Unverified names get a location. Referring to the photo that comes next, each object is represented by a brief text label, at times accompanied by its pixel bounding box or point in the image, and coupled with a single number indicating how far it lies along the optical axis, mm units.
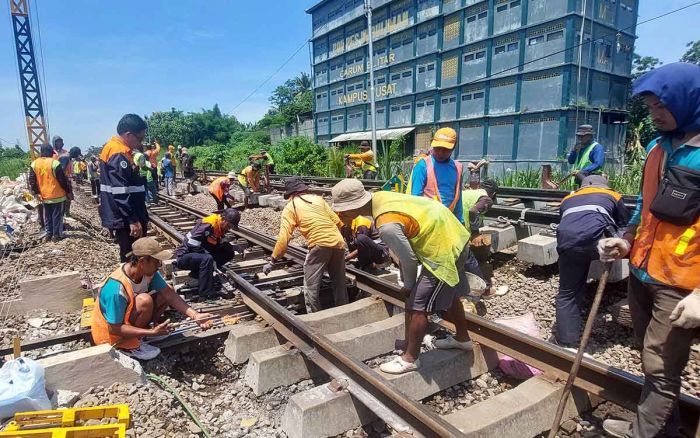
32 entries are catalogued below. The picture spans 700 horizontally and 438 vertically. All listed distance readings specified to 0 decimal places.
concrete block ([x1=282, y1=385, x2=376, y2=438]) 2654
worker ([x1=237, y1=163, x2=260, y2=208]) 12758
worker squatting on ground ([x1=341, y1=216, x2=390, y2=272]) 5531
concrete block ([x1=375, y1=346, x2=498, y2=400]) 3105
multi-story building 21406
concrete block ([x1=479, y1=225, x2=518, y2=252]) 6078
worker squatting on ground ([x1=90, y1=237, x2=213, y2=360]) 3398
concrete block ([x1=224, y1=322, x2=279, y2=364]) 3795
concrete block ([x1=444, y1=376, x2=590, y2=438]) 2525
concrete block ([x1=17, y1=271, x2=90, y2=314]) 4797
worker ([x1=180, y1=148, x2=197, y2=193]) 18000
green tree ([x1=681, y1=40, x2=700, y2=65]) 31308
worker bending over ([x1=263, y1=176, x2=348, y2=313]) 4465
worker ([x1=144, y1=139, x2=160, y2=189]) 14476
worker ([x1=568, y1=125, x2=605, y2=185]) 6171
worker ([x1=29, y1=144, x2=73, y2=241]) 7906
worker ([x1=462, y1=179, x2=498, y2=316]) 4703
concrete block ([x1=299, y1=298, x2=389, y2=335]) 4090
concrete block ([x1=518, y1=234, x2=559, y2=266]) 5141
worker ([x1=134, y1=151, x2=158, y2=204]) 12597
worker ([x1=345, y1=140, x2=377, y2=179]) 13164
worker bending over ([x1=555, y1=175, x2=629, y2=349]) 3656
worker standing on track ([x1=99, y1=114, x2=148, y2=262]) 4926
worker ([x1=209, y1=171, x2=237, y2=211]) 9281
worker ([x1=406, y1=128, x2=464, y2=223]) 4320
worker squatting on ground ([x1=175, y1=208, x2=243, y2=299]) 5145
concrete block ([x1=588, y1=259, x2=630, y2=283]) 4465
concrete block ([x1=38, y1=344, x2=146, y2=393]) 2973
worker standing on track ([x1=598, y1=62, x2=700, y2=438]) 2006
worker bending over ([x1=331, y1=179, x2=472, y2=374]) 2916
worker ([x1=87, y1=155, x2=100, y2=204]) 17925
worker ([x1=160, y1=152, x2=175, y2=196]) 16883
